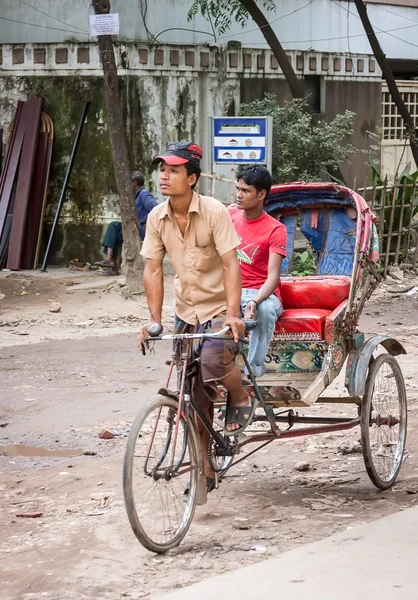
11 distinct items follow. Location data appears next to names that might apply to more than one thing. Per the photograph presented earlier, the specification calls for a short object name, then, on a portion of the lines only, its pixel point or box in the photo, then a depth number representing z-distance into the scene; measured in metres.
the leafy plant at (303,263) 12.80
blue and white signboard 13.08
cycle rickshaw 4.88
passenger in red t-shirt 5.82
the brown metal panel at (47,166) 15.68
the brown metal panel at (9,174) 15.52
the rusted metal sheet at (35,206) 15.61
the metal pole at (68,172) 15.54
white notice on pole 12.43
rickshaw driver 5.02
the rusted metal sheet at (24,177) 15.41
